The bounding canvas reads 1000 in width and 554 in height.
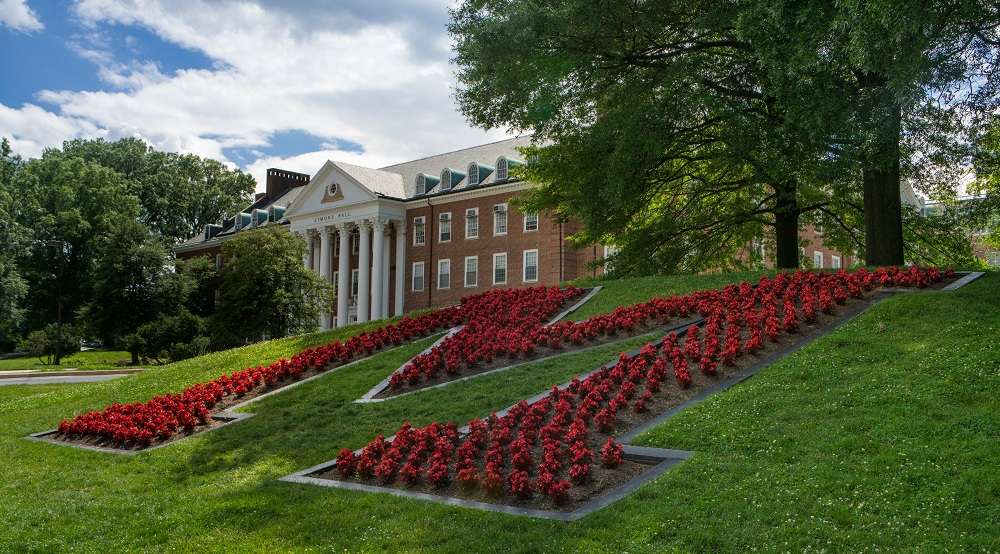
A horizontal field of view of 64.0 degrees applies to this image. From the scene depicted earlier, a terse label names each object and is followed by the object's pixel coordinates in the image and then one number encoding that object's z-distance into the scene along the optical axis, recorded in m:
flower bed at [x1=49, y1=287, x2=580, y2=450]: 12.56
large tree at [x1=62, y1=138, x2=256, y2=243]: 69.25
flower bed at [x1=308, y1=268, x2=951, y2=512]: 7.73
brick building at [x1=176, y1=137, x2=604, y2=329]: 45.14
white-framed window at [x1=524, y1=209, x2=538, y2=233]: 44.51
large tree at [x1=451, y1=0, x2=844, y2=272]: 18.27
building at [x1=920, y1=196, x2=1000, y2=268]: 21.97
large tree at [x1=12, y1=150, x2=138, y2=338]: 57.34
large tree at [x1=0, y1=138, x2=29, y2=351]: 45.19
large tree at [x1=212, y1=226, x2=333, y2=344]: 41.06
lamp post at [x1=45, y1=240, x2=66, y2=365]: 40.38
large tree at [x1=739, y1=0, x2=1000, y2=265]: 12.34
